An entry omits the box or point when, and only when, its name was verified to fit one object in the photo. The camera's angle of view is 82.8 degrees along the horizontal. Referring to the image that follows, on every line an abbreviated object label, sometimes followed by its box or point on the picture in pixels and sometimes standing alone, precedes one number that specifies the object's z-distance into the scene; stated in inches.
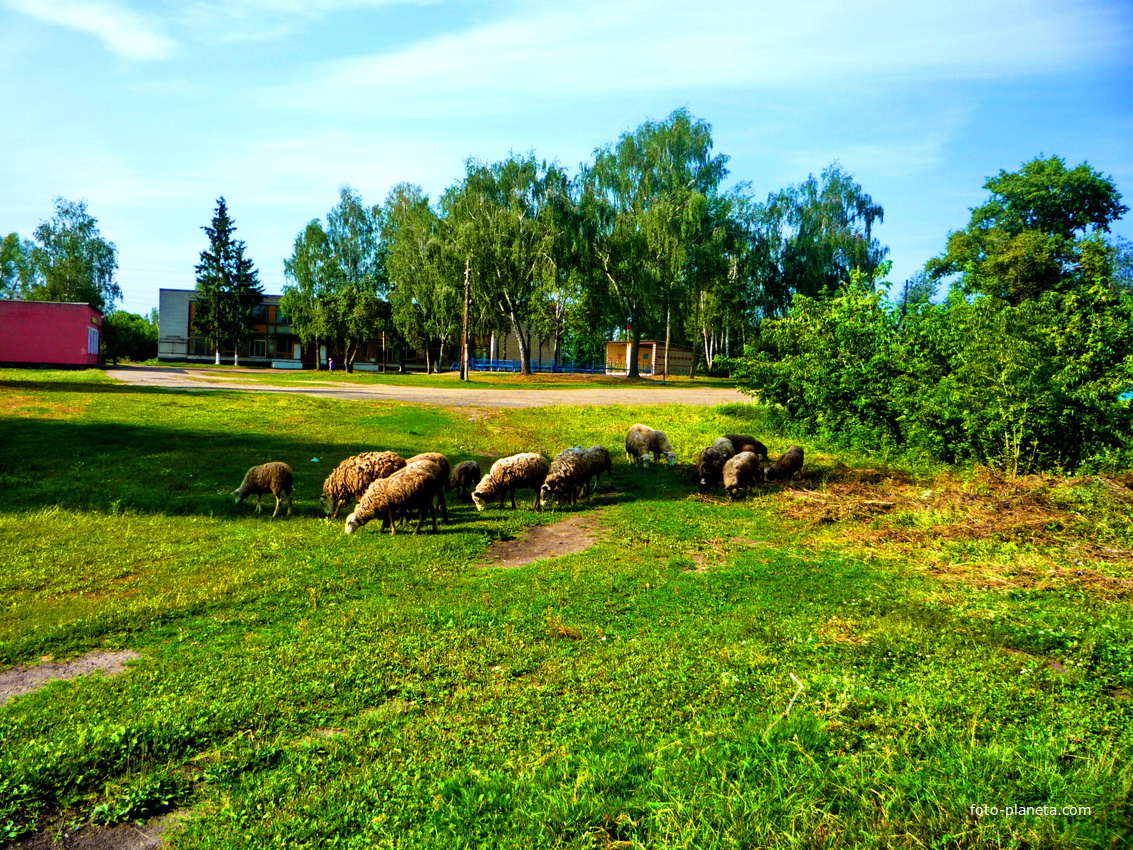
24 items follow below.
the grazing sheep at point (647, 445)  657.0
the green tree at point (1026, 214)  1886.1
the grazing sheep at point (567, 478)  456.8
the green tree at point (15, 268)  3006.9
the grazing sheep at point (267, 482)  421.1
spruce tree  2881.4
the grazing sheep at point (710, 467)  526.6
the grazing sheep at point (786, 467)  555.2
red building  1748.3
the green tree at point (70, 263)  2812.5
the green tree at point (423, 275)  2122.3
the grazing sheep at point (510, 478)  451.8
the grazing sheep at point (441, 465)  402.6
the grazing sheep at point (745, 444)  616.1
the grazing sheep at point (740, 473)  497.3
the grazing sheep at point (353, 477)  412.5
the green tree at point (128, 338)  2603.3
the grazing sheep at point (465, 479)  485.1
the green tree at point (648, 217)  1957.4
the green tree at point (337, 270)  2532.0
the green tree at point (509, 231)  1994.3
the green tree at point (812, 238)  2209.6
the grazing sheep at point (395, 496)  370.3
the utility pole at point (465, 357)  1852.9
